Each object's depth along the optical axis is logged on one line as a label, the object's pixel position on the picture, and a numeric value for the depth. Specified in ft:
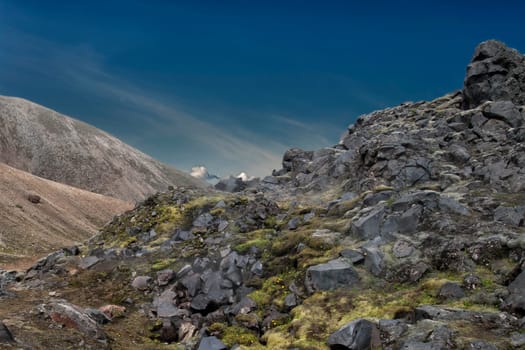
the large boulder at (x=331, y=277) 72.49
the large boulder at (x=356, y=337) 53.21
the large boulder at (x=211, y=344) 61.98
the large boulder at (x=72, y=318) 63.10
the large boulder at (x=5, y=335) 49.93
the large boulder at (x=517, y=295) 52.21
